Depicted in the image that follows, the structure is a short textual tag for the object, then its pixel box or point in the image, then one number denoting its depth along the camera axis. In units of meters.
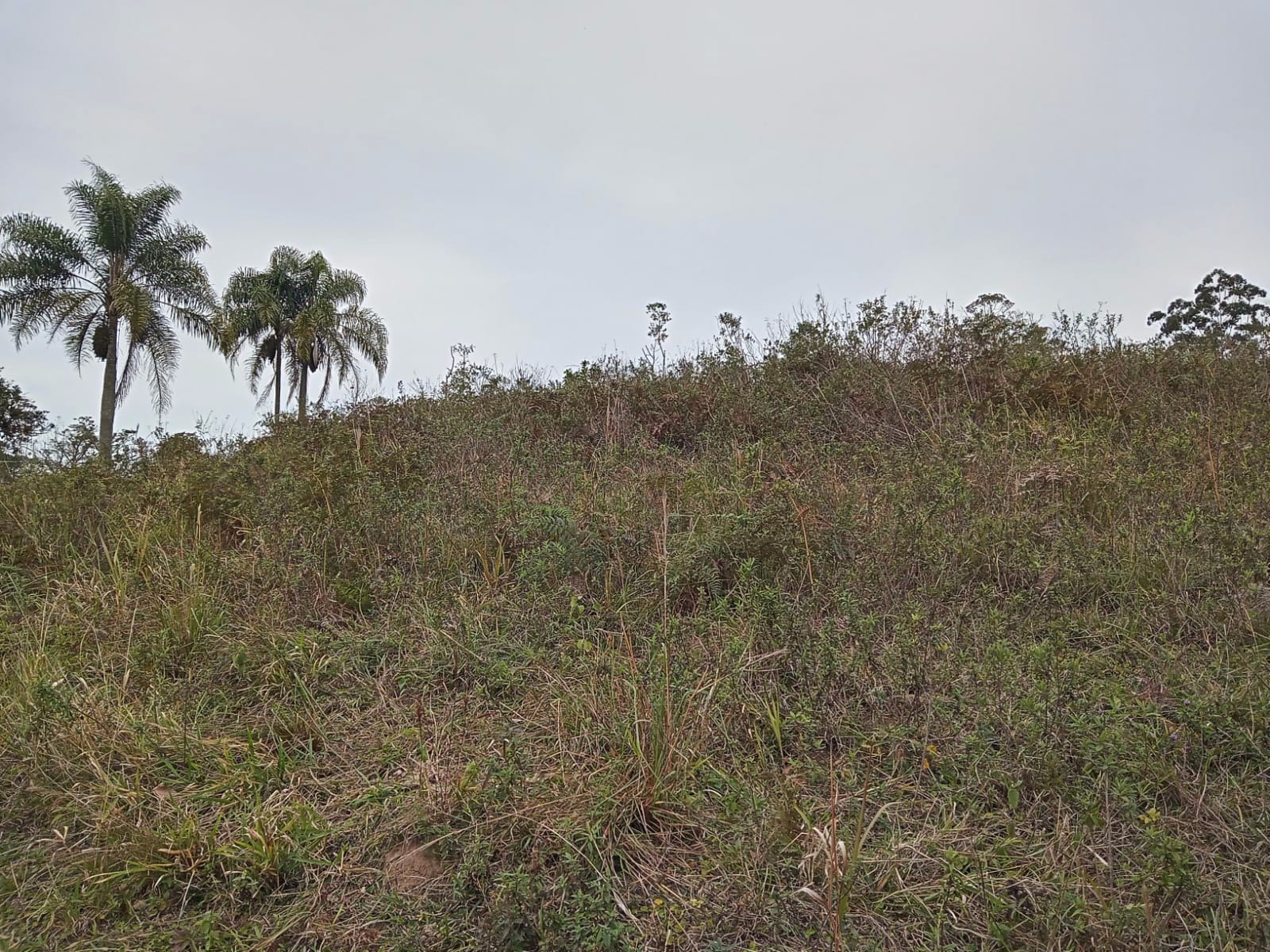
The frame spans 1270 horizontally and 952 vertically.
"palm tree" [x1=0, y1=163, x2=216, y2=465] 20.61
